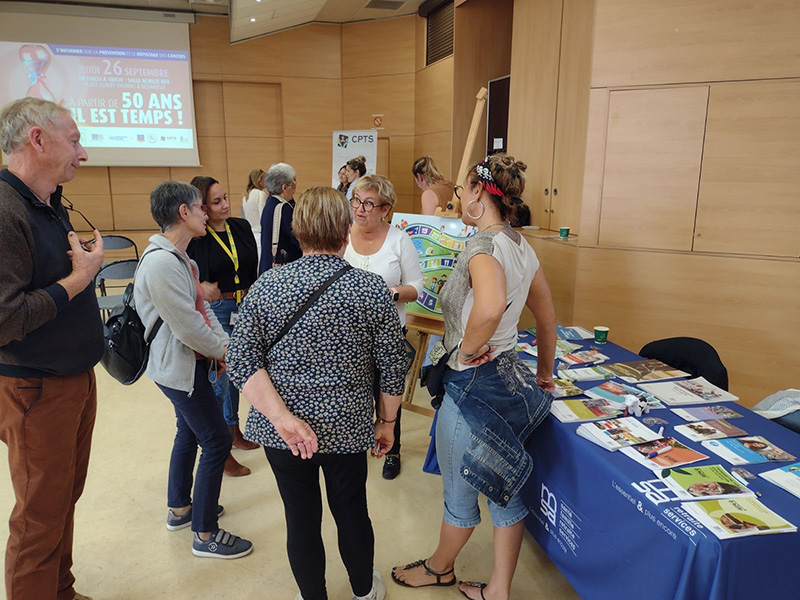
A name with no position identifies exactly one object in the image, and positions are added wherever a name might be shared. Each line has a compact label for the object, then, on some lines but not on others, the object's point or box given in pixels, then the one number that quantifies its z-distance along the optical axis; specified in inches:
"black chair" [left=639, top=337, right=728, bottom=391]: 95.4
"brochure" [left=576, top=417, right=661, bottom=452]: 68.8
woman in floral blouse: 60.5
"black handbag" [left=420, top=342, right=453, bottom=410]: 77.0
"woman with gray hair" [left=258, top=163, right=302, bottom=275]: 152.7
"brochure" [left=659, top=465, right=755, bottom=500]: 58.5
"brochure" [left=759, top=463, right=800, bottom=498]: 59.1
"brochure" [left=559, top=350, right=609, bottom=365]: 97.5
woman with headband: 70.2
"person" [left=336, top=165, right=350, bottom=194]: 202.4
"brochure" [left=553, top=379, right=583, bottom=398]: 83.3
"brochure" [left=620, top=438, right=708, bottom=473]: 63.9
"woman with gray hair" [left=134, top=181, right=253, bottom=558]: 81.4
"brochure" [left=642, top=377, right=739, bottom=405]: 81.4
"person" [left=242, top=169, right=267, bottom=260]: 241.4
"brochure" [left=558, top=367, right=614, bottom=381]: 89.3
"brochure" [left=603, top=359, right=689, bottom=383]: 90.4
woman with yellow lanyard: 110.1
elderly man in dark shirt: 59.5
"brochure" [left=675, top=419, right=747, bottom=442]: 70.3
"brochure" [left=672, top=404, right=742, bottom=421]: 76.2
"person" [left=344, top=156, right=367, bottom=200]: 195.9
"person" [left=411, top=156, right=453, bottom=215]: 184.9
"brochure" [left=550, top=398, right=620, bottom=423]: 75.6
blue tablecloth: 52.8
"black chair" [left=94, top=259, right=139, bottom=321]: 180.4
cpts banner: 304.5
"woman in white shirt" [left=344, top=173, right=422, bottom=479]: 103.6
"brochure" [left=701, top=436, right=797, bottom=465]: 65.2
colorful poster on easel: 132.9
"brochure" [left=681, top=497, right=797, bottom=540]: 52.7
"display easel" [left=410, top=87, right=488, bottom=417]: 125.2
